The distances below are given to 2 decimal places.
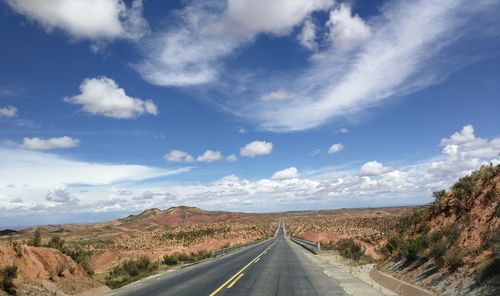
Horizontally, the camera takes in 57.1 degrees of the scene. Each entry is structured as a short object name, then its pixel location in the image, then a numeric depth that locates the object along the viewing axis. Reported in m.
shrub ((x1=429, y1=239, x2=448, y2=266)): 14.45
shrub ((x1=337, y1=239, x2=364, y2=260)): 32.29
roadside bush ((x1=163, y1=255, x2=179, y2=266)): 36.00
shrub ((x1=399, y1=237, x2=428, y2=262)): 17.03
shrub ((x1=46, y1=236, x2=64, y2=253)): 22.67
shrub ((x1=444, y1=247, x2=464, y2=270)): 12.98
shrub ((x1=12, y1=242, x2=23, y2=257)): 17.20
